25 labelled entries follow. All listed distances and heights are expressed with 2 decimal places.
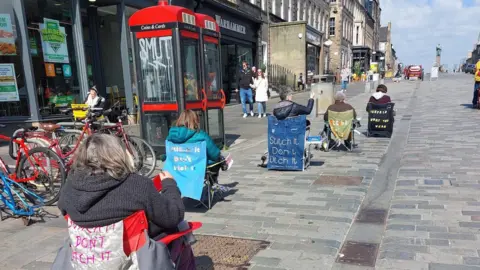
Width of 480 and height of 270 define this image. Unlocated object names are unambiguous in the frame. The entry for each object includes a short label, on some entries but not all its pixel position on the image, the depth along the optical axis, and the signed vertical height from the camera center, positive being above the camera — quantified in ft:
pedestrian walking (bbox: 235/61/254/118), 43.70 -1.35
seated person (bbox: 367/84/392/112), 29.16 -1.94
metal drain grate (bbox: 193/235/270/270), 10.61 -5.40
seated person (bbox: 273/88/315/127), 20.51 -1.89
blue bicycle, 14.53 -4.67
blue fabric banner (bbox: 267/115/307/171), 20.43 -3.76
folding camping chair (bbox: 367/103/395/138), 29.35 -3.79
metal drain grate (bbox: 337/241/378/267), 10.59 -5.45
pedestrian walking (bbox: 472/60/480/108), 42.09 -2.00
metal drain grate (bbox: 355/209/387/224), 13.54 -5.46
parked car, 132.05 -0.18
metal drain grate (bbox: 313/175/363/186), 18.13 -5.42
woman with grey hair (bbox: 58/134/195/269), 6.07 -1.80
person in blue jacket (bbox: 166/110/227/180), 14.19 -2.07
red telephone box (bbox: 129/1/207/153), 22.25 +0.87
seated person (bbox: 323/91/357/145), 24.56 -2.15
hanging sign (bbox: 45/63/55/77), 31.65 +1.35
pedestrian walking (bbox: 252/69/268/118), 43.11 -1.51
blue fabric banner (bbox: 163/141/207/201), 14.44 -3.41
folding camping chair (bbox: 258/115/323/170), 20.33 -2.80
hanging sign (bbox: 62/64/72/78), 33.50 +1.27
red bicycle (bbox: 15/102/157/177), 17.93 -2.78
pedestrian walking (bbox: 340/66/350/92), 77.40 -0.86
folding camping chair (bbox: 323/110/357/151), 24.36 -3.41
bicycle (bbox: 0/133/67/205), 16.21 -3.78
